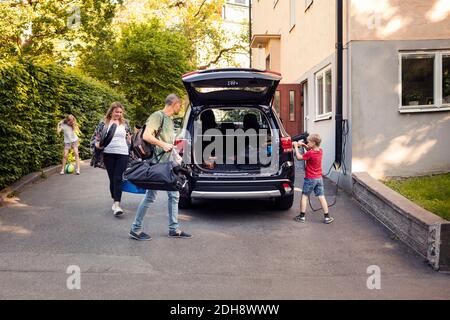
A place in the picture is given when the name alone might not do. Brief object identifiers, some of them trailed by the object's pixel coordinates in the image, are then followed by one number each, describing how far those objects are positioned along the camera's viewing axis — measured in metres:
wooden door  15.47
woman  8.40
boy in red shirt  7.93
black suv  7.87
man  6.80
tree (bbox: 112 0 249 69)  39.78
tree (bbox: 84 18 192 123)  28.64
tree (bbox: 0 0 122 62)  20.55
